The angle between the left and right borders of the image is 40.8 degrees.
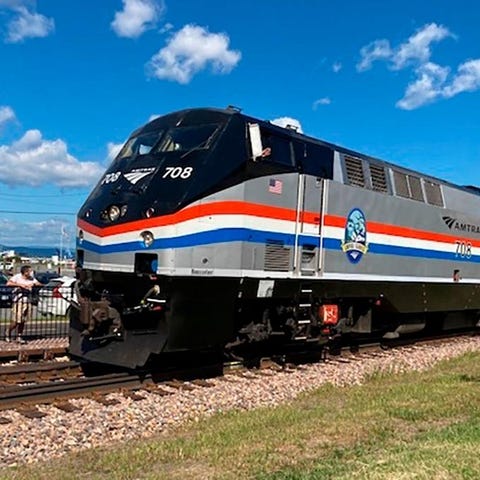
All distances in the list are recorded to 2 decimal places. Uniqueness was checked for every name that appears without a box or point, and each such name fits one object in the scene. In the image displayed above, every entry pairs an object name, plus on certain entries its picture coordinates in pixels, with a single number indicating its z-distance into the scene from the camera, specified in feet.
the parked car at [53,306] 65.05
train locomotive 29.32
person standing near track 47.06
